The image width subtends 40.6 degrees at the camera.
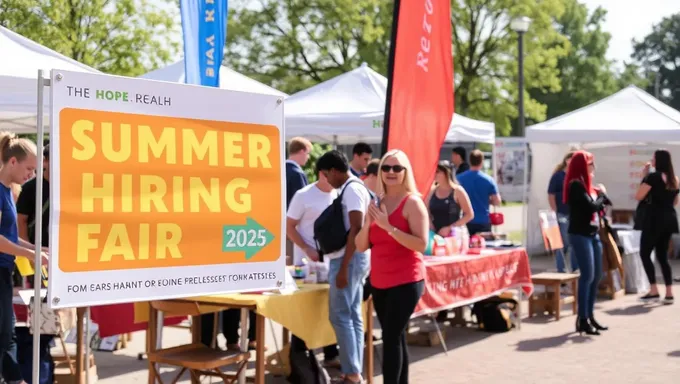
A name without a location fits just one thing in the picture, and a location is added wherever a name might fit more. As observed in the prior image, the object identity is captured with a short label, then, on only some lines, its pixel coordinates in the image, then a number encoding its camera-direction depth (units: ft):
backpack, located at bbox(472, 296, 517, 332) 31.91
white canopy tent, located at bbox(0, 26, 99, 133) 23.99
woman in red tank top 19.20
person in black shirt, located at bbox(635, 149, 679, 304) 37.99
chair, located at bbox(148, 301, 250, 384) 18.29
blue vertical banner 25.85
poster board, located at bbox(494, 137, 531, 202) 65.51
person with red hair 29.45
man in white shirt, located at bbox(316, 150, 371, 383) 21.11
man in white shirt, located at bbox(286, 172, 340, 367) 23.47
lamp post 73.88
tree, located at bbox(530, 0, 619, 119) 173.68
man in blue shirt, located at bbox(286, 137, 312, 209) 27.99
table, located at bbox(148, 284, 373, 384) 19.04
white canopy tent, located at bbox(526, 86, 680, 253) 46.85
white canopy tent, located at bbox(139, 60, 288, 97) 36.52
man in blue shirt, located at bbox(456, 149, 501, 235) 36.32
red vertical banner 19.76
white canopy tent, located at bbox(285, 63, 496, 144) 37.35
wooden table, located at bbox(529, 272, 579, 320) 35.01
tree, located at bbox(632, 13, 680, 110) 275.39
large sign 11.21
